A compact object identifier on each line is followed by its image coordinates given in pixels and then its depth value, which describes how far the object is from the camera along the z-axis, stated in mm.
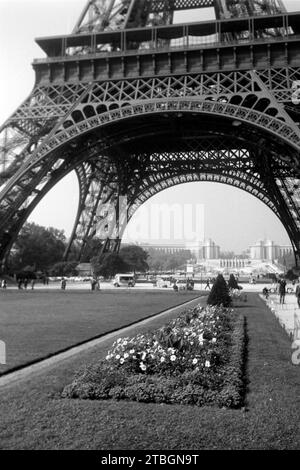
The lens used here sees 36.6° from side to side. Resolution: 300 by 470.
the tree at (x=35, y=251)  79750
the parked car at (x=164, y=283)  57231
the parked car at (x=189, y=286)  46128
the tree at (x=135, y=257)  106688
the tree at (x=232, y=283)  38181
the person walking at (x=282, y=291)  29078
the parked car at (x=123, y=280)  56188
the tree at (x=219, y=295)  22938
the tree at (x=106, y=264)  63000
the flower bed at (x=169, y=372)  7762
